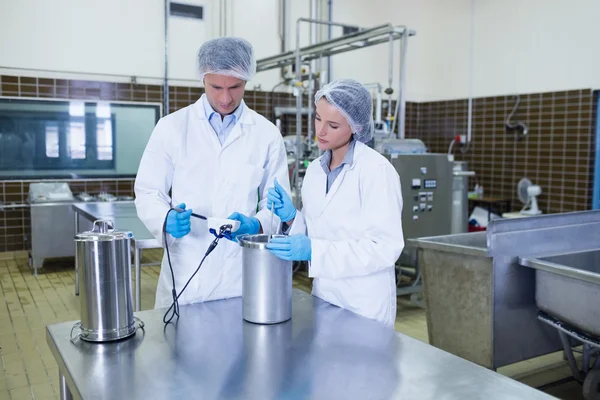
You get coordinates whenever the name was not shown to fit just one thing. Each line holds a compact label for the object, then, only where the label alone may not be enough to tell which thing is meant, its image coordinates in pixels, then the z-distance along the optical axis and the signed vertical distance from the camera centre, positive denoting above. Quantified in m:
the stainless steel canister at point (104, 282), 1.23 -0.29
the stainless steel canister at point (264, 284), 1.34 -0.32
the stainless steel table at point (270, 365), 1.03 -0.44
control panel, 4.18 -0.27
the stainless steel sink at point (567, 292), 1.97 -0.51
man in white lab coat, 1.77 -0.05
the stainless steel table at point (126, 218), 2.87 -0.43
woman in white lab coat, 1.45 -0.16
